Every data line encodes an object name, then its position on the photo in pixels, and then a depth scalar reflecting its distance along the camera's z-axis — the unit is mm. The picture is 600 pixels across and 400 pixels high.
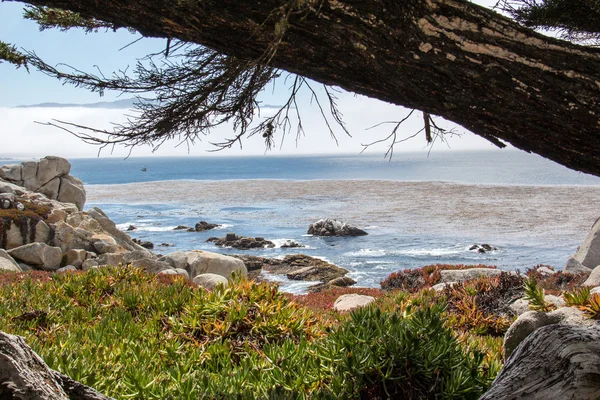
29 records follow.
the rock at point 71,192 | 26594
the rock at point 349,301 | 10955
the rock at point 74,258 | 18156
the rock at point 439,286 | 11742
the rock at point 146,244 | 30734
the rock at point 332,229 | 34188
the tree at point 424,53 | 2568
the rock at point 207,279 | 11922
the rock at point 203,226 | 37438
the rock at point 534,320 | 5398
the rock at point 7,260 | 14083
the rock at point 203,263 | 18562
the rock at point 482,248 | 28102
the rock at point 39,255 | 16828
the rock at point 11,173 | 25891
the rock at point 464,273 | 14062
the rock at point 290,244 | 30888
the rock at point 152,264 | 15953
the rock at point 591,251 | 17266
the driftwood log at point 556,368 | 2660
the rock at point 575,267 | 15656
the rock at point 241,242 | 31031
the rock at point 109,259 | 18250
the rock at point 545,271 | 14617
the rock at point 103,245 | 19641
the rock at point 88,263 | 18016
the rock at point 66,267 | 16166
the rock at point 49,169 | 26328
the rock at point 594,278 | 11619
